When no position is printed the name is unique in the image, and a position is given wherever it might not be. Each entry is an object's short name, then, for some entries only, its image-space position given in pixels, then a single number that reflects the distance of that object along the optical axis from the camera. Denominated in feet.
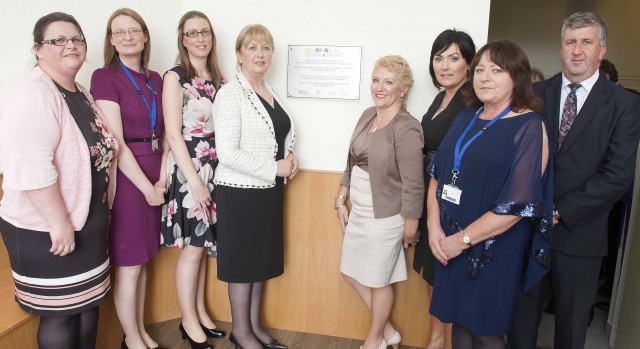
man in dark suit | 6.05
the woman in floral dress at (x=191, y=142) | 7.35
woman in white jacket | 7.14
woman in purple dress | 6.89
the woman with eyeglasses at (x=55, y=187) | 5.17
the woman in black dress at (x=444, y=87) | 7.03
